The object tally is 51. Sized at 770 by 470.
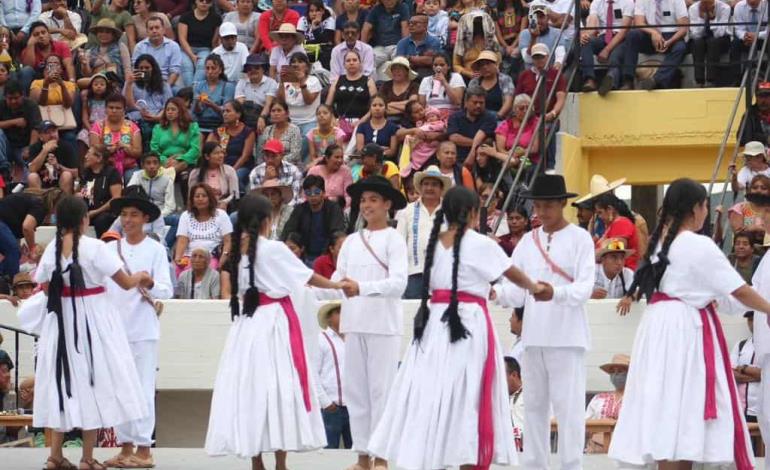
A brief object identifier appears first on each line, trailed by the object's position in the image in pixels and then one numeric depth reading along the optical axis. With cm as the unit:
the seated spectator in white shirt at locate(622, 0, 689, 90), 2106
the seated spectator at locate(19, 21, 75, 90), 2322
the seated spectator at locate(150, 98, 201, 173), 2152
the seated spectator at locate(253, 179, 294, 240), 1961
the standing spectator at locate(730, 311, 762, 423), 1559
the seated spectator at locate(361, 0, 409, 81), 2341
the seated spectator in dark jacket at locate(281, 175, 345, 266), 1905
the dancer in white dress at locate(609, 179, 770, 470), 1189
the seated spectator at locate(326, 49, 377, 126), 2217
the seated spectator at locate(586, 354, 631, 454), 1553
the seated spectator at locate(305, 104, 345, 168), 2108
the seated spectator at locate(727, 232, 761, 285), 1739
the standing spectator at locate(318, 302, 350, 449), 1641
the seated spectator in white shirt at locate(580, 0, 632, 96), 2102
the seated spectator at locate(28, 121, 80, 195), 2142
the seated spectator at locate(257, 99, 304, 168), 2114
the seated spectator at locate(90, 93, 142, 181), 2155
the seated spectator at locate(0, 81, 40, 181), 2223
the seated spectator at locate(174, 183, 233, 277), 1898
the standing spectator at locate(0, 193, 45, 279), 2038
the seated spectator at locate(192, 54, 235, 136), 2252
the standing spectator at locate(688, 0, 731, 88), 2100
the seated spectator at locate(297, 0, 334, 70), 2389
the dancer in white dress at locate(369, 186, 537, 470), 1206
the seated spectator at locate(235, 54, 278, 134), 2238
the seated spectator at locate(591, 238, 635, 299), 1758
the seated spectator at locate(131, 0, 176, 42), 2444
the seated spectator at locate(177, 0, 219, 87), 2411
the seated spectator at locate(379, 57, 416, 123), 2156
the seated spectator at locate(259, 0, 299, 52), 2377
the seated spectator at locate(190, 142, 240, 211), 2052
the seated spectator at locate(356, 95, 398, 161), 2103
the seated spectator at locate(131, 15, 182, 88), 2348
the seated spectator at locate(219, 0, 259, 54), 2417
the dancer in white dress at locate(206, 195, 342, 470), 1280
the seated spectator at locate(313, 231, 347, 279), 1770
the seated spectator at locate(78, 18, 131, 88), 2358
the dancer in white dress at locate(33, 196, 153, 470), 1319
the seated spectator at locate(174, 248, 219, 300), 1855
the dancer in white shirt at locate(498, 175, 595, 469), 1255
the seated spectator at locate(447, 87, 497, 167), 2050
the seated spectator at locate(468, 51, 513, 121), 2123
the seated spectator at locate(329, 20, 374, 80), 2264
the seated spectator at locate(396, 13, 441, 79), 2256
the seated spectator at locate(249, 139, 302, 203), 2036
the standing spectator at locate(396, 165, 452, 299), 1692
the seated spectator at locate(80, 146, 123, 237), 2092
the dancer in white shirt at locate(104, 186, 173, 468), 1388
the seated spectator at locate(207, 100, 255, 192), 2144
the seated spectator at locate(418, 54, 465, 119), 2131
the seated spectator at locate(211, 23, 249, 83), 2327
